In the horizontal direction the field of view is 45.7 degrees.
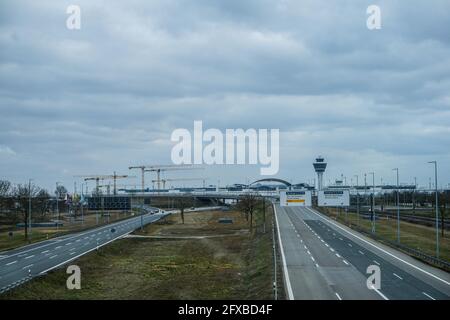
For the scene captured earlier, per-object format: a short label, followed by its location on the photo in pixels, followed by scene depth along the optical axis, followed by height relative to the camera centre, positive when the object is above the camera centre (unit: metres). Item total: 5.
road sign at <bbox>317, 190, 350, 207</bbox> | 70.50 -1.35
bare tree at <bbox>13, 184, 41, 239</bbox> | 78.86 -1.55
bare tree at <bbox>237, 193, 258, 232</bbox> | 96.14 -3.00
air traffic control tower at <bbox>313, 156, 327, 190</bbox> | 197.84 +7.36
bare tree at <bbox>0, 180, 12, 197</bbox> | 120.84 +0.22
